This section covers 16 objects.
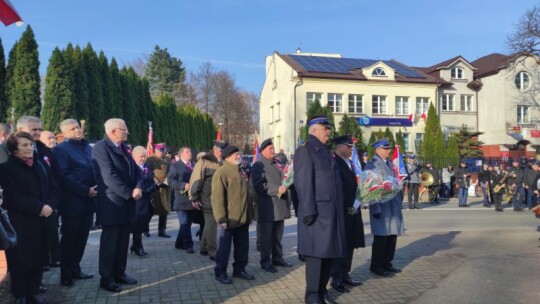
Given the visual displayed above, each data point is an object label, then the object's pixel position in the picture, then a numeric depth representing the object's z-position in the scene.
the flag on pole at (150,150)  13.60
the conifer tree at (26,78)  17.48
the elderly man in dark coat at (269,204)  7.38
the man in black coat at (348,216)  6.29
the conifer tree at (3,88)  17.75
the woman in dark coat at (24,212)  4.99
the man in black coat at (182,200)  9.04
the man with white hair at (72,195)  6.27
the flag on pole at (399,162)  9.32
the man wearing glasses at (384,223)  7.08
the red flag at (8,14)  6.28
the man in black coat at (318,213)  5.31
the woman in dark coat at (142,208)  7.43
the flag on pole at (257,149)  11.18
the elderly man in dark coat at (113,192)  5.91
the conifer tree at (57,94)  18.39
